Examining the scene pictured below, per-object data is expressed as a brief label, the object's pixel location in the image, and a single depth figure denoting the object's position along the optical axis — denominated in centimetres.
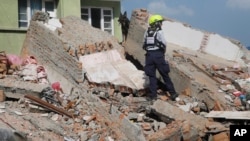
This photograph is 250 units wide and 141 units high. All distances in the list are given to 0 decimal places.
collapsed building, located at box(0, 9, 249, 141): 719
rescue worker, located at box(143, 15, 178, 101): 831
